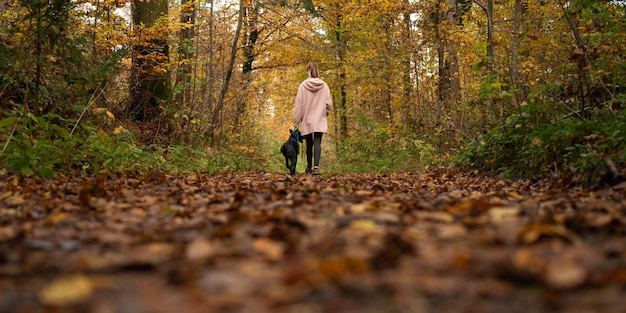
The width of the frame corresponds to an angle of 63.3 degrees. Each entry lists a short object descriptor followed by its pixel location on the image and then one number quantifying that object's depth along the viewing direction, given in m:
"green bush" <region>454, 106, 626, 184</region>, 5.15
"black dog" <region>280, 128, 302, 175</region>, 9.73
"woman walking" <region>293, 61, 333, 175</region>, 10.01
